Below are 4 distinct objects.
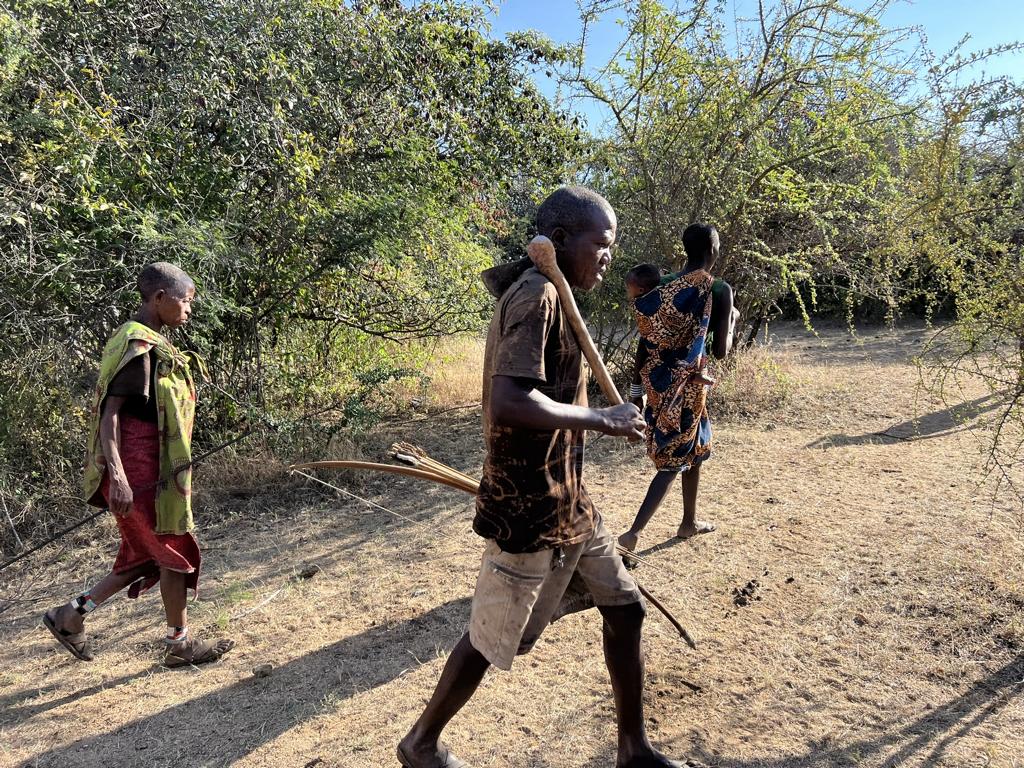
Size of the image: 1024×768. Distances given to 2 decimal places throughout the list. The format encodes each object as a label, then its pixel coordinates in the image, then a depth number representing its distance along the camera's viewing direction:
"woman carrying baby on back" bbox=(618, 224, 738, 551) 3.73
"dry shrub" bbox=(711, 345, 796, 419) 7.14
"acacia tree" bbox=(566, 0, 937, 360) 5.95
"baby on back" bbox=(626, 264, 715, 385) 4.05
